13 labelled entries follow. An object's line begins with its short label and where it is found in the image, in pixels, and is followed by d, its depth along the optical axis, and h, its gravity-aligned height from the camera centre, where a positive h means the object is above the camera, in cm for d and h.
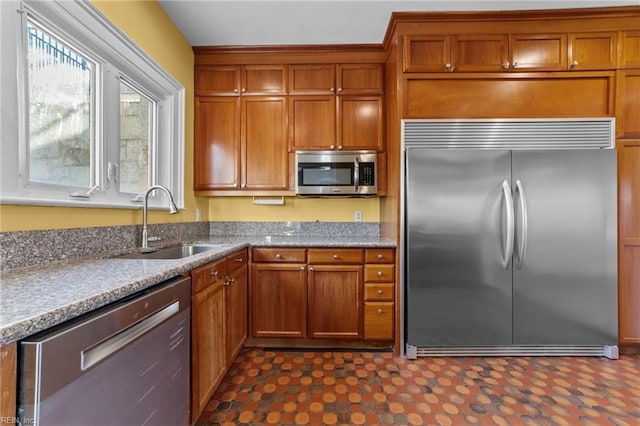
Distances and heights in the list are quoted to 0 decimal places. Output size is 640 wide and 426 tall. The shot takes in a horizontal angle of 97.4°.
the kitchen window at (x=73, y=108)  115 +55
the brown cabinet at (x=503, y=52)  216 +123
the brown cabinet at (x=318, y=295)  224 -67
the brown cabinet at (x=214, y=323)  138 -65
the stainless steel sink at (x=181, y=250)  178 -27
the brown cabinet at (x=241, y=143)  262 +64
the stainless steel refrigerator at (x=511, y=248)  206 -27
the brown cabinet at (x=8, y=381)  59 -36
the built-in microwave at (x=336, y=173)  252 +35
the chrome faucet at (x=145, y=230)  174 -11
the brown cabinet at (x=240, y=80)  261 +123
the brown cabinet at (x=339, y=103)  258 +100
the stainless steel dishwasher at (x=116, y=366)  64 -44
